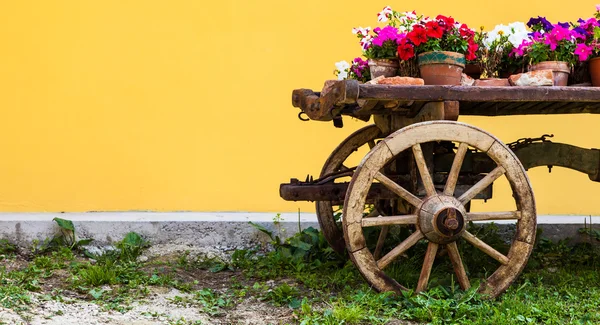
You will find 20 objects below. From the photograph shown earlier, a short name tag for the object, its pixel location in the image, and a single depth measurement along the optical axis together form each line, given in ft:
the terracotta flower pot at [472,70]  15.44
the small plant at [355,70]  15.81
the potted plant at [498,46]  15.23
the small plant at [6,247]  17.82
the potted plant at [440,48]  14.19
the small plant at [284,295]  14.35
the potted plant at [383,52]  14.62
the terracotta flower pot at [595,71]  14.75
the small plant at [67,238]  18.10
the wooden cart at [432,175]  13.43
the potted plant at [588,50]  14.74
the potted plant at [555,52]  14.61
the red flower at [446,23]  14.43
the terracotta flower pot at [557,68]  14.56
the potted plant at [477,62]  15.23
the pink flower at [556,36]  14.66
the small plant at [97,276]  15.39
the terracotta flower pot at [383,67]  14.82
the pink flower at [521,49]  15.03
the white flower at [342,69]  16.28
